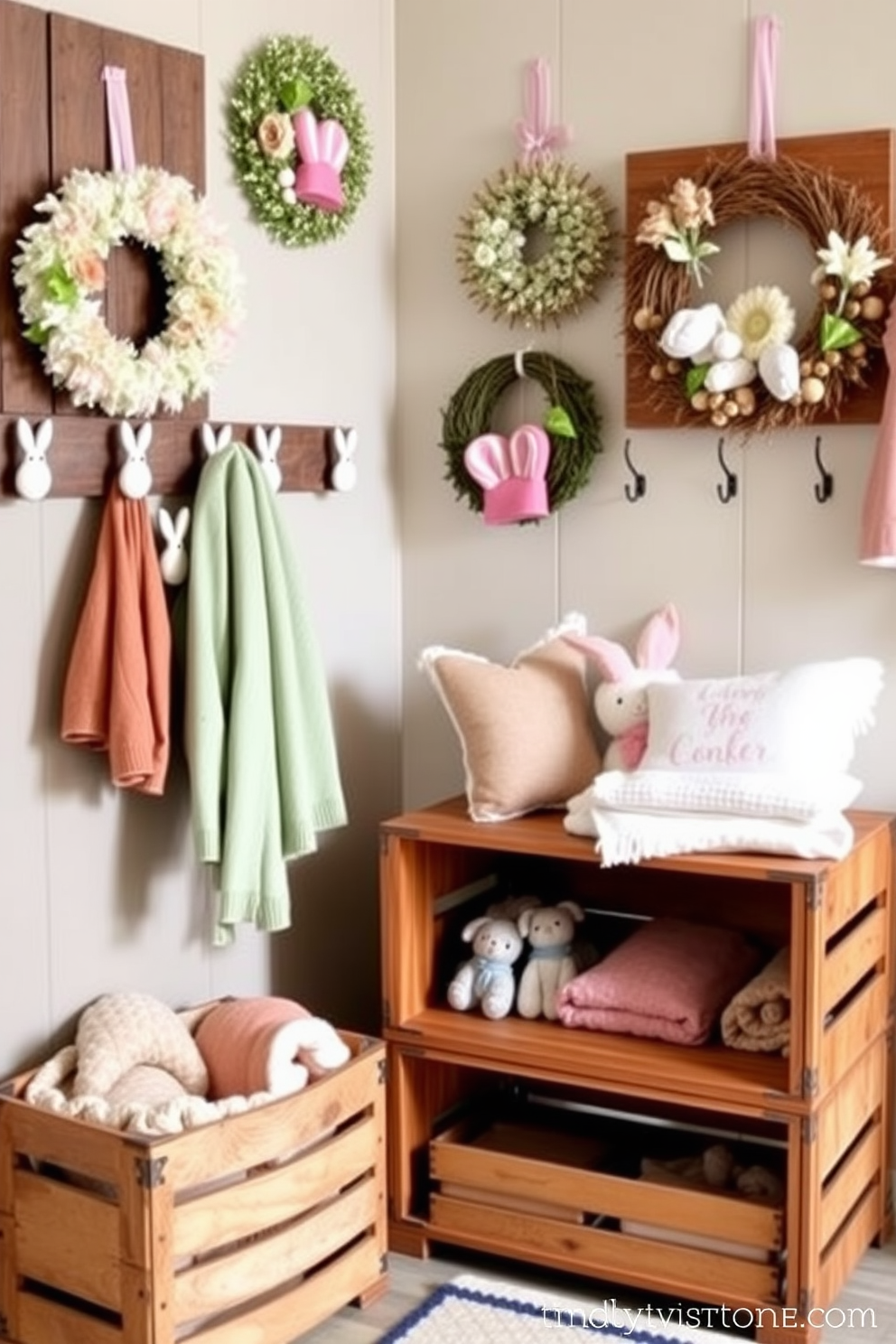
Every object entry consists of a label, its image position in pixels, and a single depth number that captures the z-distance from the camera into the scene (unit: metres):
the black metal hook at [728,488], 3.04
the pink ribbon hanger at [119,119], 2.62
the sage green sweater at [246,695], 2.69
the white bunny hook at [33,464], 2.49
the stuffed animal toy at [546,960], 2.95
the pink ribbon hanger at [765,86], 2.92
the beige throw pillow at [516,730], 2.91
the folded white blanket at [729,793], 2.63
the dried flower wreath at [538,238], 3.08
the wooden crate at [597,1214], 2.69
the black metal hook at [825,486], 2.96
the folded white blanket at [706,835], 2.61
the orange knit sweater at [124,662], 2.56
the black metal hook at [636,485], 3.12
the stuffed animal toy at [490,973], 2.95
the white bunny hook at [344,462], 3.13
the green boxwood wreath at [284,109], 2.90
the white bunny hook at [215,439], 2.81
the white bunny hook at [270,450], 2.92
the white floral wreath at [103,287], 2.47
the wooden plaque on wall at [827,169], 2.84
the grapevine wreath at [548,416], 3.12
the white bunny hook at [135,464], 2.62
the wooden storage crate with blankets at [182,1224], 2.35
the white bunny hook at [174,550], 2.73
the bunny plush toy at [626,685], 2.97
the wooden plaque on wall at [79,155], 2.49
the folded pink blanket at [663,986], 2.79
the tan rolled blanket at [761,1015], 2.72
